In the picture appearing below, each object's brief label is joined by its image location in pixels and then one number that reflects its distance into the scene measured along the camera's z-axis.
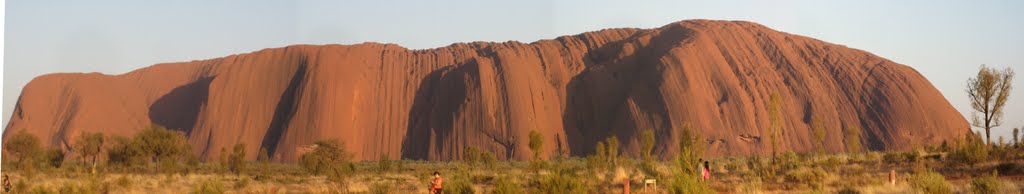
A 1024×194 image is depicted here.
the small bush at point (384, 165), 56.59
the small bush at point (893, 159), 36.75
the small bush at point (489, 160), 62.40
